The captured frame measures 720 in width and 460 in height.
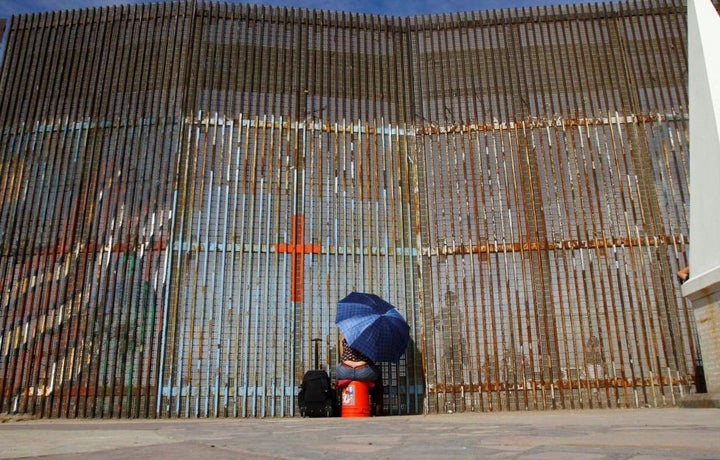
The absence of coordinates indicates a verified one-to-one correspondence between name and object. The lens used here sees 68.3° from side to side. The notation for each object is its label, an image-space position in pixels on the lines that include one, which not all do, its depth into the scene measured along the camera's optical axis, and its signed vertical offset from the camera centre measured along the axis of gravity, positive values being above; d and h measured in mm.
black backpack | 9086 -420
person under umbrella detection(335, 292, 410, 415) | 9117 +537
